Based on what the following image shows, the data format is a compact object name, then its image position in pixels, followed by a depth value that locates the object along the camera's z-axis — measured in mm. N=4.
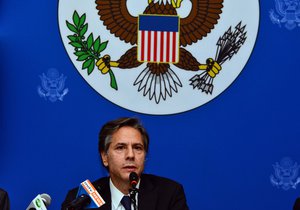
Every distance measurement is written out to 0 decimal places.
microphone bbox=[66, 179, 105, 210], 5558
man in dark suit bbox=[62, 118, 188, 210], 5936
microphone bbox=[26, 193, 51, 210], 5462
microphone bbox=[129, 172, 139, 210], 5549
